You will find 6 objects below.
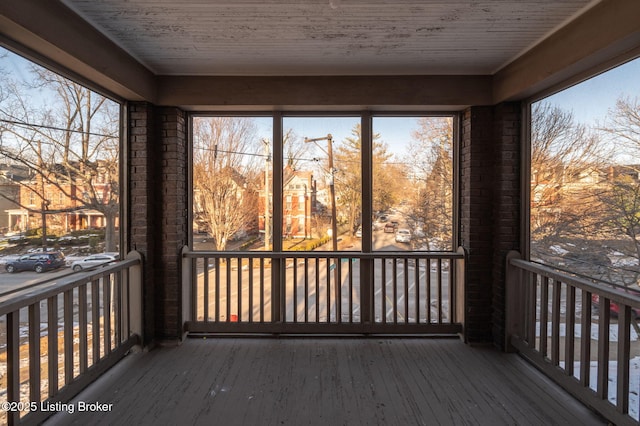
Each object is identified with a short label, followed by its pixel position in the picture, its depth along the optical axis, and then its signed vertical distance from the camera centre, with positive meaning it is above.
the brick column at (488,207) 2.95 +0.01
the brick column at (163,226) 3.04 -0.17
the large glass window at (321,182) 3.31 +0.26
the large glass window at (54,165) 1.91 +0.29
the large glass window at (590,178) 2.03 +0.21
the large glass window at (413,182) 3.27 +0.25
